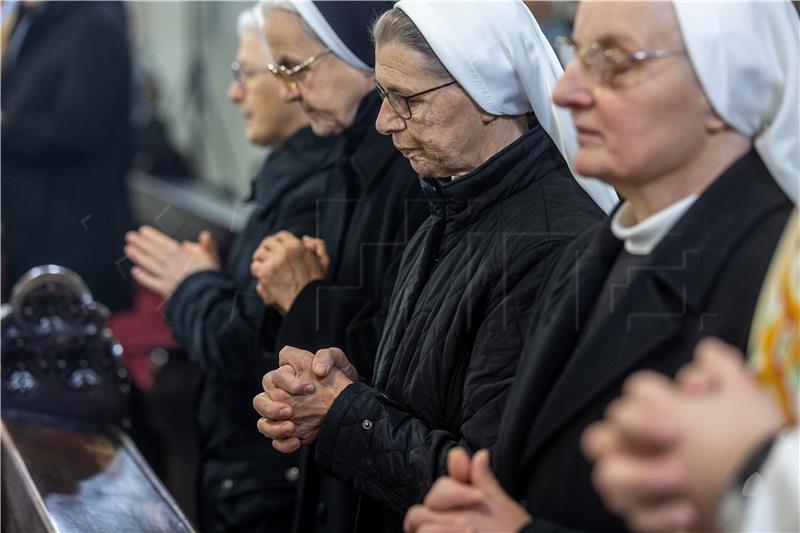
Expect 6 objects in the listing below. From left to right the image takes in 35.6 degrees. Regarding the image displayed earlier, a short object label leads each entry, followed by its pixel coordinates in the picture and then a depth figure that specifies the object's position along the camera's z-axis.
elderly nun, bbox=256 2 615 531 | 2.21
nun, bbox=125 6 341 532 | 3.29
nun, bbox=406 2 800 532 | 1.74
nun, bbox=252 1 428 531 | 2.81
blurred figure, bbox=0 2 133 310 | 5.17
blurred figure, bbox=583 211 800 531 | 1.36
